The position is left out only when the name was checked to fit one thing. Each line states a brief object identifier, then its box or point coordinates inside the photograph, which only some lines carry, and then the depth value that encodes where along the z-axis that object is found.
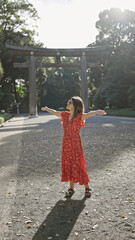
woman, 3.75
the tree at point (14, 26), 33.62
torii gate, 26.70
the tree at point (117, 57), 26.84
